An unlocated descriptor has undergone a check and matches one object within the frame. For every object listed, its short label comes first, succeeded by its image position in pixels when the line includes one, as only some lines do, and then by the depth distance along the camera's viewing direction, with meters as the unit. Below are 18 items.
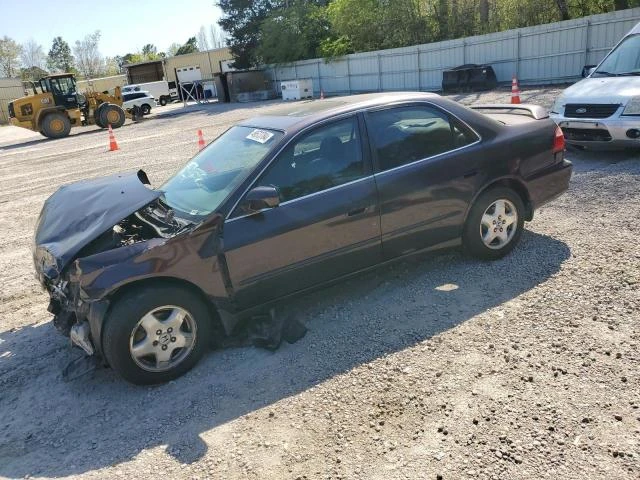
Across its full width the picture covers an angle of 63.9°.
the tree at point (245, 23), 45.59
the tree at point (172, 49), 106.79
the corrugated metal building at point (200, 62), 61.78
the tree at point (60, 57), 100.05
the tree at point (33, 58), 82.46
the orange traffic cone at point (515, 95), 14.05
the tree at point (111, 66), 91.59
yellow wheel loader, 23.30
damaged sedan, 3.45
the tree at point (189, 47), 89.69
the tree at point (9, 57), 73.44
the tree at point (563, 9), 22.59
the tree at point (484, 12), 26.64
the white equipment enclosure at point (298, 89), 33.22
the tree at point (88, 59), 89.62
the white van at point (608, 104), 7.30
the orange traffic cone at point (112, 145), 16.89
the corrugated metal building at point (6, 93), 47.72
